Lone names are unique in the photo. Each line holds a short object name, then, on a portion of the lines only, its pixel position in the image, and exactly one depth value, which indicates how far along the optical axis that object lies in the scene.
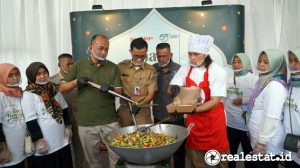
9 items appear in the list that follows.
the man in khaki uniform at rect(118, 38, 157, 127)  2.89
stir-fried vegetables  1.86
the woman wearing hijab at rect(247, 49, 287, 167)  2.06
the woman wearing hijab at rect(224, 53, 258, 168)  3.13
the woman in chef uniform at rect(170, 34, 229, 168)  2.35
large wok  1.70
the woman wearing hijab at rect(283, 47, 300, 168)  2.00
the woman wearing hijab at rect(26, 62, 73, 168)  2.53
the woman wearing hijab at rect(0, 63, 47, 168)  2.26
